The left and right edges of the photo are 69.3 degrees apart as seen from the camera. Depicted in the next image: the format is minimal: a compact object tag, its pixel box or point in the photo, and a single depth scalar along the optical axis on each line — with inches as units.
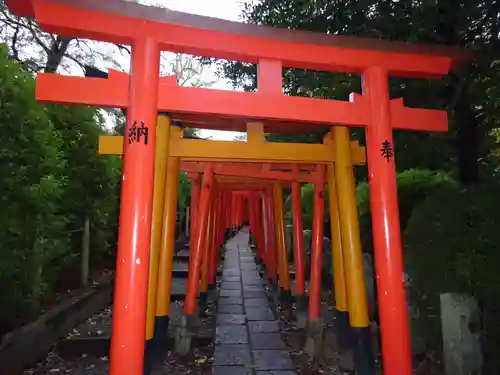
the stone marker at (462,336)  127.2
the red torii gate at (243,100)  95.9
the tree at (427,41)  145.9
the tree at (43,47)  467.2
